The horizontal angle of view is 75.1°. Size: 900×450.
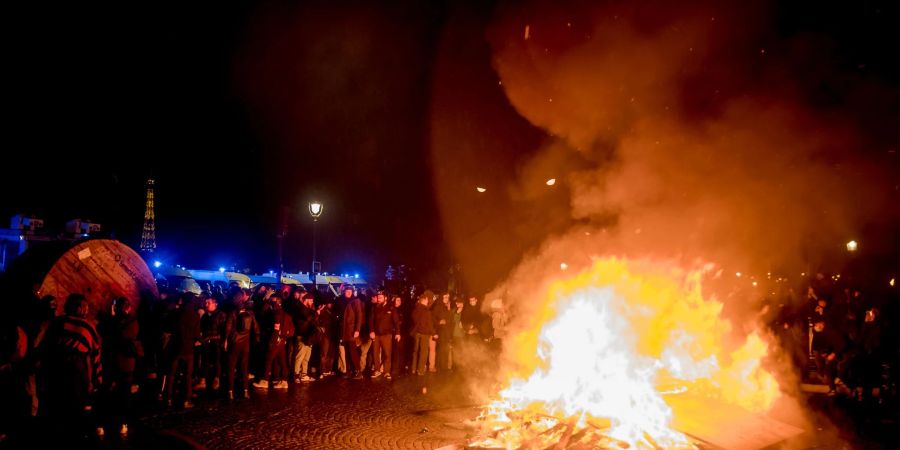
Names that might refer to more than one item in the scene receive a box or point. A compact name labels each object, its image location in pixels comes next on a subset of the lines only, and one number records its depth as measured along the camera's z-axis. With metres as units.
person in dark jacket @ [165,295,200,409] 9.77
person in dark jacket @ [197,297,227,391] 10.71
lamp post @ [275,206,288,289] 15.42
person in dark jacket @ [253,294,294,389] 11.68
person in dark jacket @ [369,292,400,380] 13.82
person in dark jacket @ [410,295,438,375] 14.25
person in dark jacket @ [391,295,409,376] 14.24
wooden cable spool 10.55
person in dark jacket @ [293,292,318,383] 12.75
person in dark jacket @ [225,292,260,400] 10.64
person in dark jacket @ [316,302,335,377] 13.24
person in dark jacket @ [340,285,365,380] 13.43
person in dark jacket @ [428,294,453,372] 14.71
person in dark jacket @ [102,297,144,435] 8.77
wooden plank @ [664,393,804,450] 7.87
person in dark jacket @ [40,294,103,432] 7.40
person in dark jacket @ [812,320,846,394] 12.60
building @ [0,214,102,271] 14.74
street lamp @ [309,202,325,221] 16.08
